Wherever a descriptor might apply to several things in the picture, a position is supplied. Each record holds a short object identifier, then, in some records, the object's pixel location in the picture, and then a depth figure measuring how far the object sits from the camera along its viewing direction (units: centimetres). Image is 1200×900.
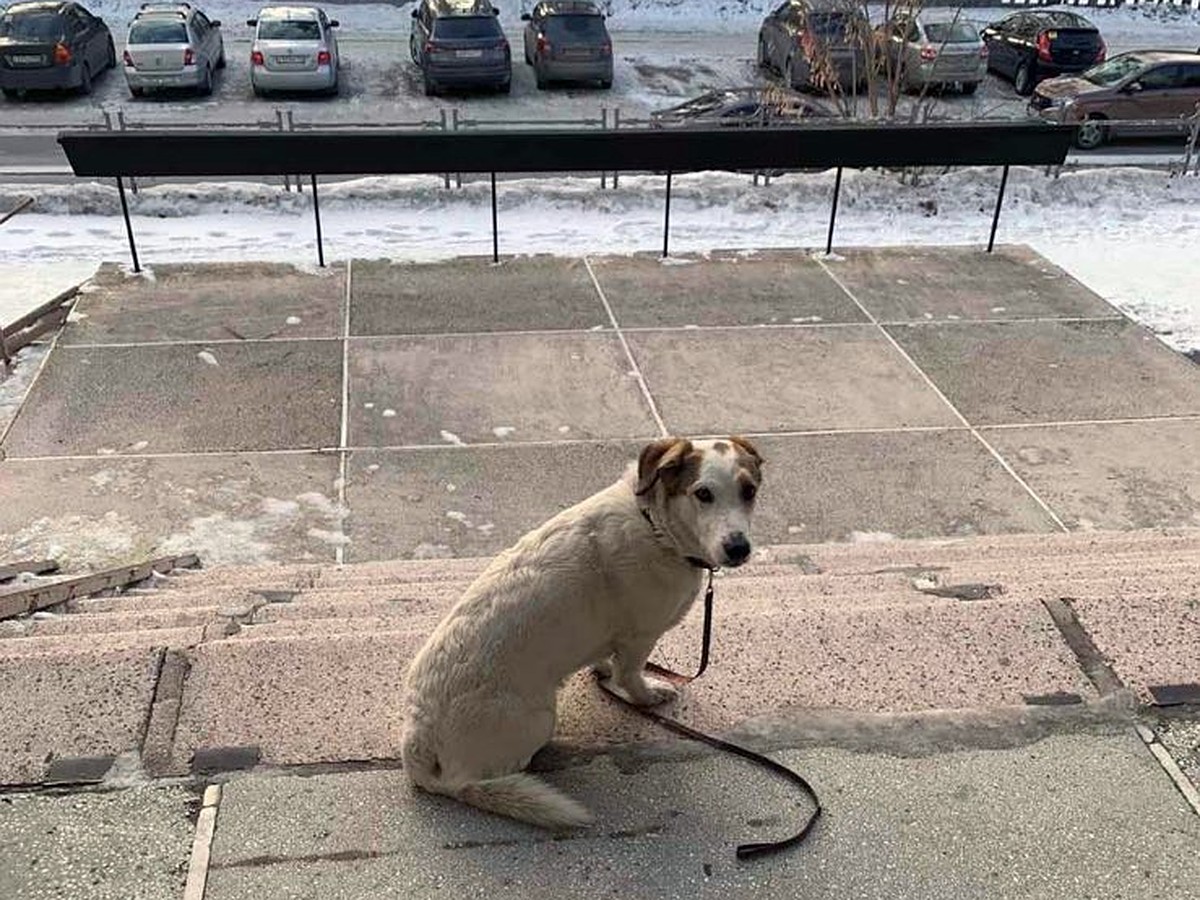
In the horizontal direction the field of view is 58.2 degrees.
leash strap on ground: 299
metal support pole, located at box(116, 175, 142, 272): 982
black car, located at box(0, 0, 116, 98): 1988
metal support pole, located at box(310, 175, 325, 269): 1034
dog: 305
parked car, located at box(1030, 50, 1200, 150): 1769
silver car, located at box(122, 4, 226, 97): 1984
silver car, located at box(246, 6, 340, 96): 2022
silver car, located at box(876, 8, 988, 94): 2052
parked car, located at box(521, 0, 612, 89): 2164
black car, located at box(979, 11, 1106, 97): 2252
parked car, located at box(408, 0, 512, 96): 2086
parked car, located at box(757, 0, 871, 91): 1617
